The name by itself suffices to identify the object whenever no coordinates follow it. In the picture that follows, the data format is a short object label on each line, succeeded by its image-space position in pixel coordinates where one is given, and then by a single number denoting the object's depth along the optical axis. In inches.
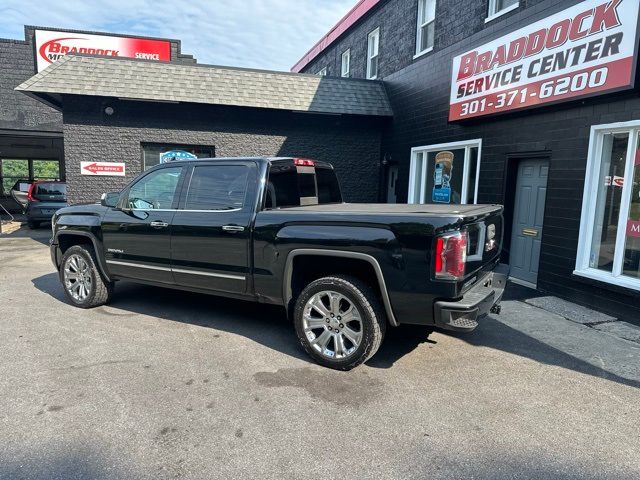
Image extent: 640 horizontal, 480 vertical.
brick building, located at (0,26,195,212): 623.2
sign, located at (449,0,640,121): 214.1
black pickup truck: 141.2
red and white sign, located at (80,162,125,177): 425.5
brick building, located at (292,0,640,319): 224.2
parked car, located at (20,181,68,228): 563.8
